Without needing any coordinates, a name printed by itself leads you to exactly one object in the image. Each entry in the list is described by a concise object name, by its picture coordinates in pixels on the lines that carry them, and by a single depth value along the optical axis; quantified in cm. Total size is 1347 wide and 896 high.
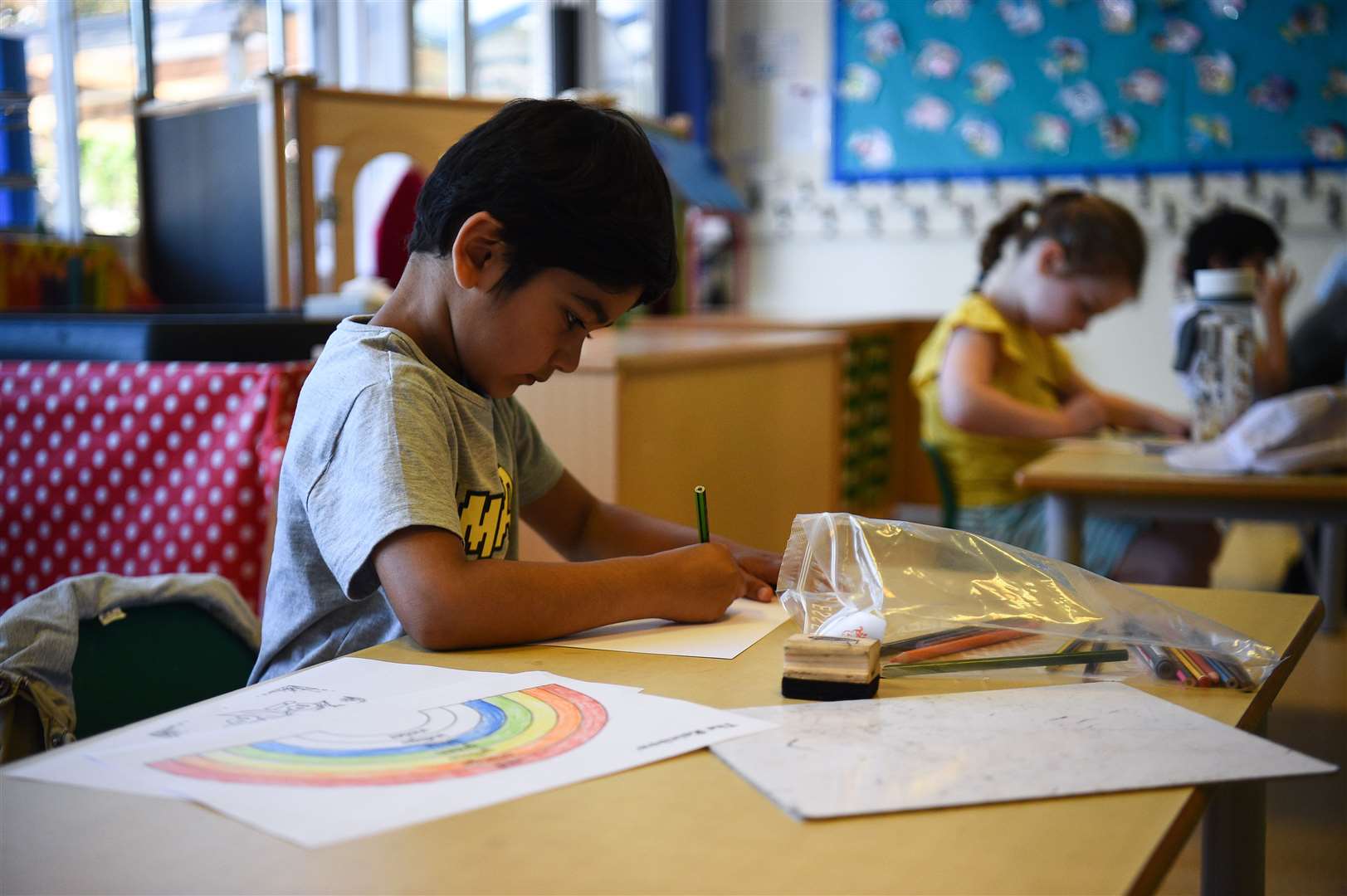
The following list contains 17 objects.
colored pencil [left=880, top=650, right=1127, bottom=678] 79
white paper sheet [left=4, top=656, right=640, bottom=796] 60
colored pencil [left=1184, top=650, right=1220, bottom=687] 76
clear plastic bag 80
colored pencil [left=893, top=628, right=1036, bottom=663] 81
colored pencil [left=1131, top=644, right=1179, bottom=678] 78
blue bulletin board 461
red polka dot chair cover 181
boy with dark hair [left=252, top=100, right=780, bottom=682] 86
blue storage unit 271
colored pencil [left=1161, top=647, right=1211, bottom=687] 76
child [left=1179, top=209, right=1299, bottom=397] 269
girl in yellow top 233
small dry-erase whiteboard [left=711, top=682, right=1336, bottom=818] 57
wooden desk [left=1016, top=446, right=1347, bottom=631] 170
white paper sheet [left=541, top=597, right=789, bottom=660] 85
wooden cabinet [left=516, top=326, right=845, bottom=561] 197
